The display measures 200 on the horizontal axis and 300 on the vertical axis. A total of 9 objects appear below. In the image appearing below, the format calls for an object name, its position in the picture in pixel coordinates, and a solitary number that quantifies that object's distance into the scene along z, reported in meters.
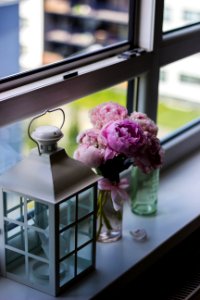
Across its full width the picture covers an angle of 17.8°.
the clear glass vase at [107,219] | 1.52
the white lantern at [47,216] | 1.29
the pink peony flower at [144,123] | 1.45
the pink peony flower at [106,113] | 1.44
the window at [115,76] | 1.43
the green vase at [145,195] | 1.73
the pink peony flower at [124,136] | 1.38
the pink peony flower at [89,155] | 1.42
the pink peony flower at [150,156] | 1.45
